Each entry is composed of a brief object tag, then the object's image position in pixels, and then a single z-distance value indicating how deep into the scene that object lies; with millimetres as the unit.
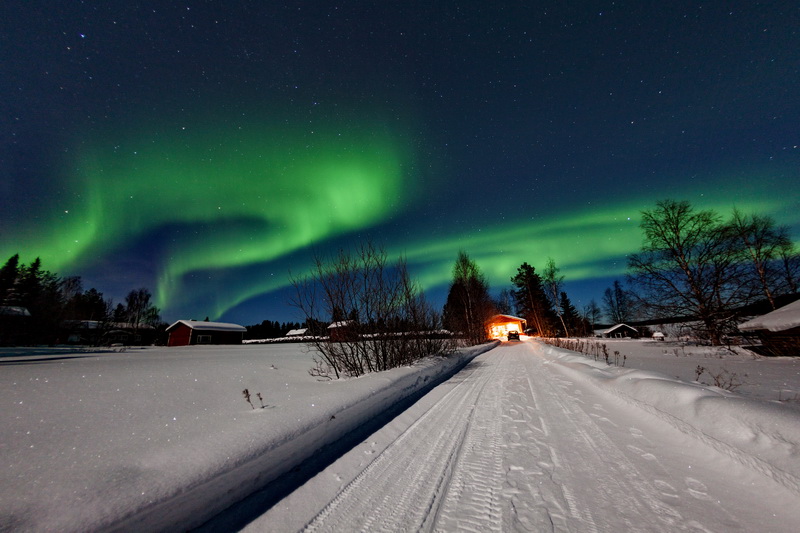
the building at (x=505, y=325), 48125
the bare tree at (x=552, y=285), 31648
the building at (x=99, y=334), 34125
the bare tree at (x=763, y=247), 14625
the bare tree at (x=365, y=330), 7777
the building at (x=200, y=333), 37969
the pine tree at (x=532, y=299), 38925
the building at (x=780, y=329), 9367
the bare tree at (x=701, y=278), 13344
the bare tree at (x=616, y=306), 63953
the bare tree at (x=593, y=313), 64650
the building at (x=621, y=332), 45844
